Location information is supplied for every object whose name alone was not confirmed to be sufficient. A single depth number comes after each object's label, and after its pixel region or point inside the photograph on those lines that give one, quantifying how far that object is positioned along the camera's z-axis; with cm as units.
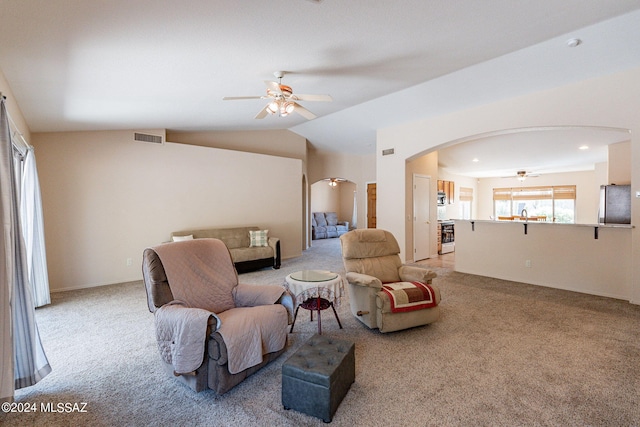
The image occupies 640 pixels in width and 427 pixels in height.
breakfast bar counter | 410
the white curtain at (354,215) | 1300
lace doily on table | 279
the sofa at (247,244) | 563
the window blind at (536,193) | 980
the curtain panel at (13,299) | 181
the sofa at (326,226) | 1128
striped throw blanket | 290
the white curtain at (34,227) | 360
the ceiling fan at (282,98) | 322
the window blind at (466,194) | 1079
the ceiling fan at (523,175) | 950
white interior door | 660
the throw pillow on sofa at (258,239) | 611
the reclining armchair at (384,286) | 292
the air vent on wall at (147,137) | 516
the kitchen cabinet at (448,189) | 864
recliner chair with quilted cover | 201
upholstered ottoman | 178
